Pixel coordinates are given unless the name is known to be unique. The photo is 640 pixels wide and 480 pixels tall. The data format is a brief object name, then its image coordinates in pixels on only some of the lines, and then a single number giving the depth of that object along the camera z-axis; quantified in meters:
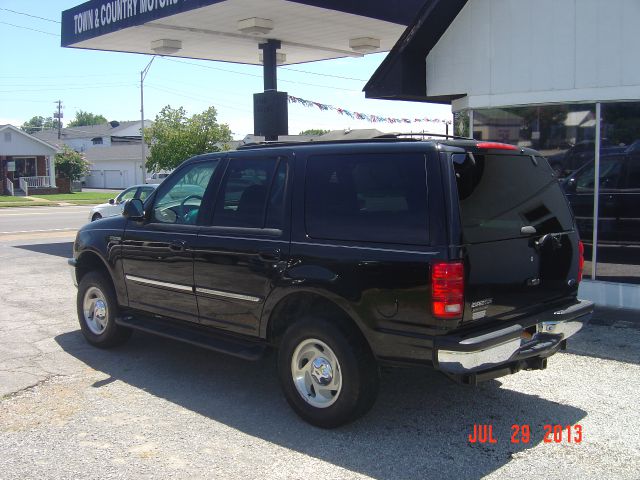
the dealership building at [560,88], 8.40
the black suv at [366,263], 4.23
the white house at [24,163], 50.53
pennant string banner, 18.38
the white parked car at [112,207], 18.32
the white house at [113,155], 64.31
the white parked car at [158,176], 51.01
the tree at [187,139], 38.75
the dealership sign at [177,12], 11.80
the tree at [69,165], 54.72
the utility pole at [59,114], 96.93
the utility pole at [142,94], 43.77
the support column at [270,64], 14.65
